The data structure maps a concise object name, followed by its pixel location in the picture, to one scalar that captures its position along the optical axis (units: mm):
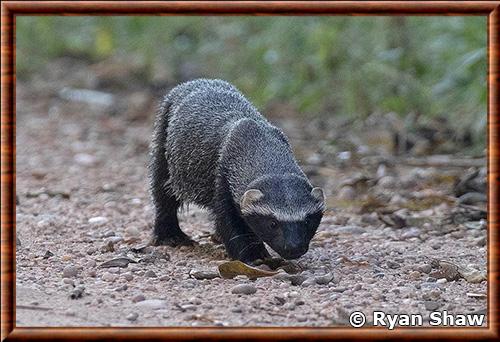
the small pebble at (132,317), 11477
